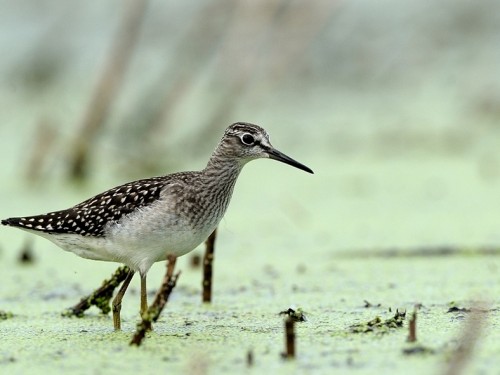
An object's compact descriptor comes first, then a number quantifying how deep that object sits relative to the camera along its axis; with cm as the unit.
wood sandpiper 1001
